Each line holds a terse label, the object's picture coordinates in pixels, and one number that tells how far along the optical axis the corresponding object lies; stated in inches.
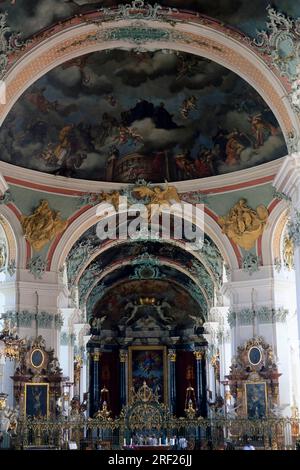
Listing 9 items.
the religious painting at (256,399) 1047.0
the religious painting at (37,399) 1043.9
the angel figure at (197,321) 1820.9
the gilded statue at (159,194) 1175.6
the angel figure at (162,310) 1872.5
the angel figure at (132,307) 1867.6
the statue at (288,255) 1122.7
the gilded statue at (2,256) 1111.0
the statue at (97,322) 1843.0
